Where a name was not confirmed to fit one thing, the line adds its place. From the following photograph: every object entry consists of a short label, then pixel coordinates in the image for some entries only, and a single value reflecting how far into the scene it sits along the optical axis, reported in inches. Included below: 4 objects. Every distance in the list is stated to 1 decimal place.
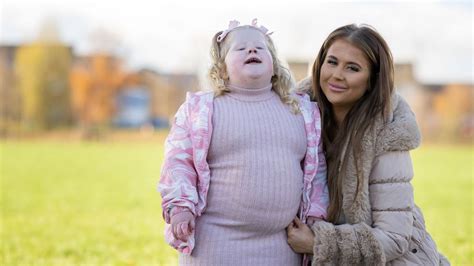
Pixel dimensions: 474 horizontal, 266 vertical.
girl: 112.2
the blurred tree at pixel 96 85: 1788.9
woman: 117.0
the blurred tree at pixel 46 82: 1670.8
